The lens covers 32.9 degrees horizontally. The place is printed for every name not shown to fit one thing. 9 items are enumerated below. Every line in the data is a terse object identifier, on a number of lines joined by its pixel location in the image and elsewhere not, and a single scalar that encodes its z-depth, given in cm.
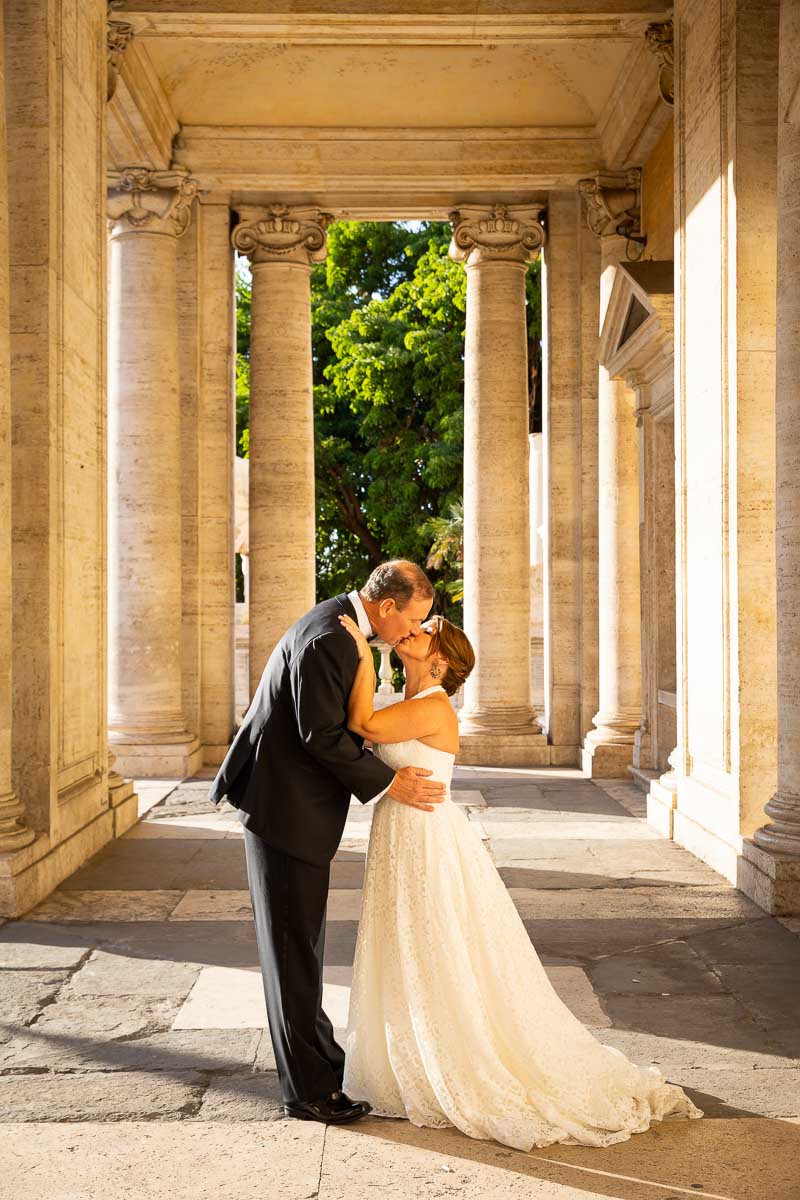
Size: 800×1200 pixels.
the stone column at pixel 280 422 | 2430
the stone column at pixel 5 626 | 1212
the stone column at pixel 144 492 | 2208
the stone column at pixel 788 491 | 1197
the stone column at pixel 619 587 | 2208
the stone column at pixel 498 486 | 2430
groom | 688
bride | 683
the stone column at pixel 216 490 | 2400
